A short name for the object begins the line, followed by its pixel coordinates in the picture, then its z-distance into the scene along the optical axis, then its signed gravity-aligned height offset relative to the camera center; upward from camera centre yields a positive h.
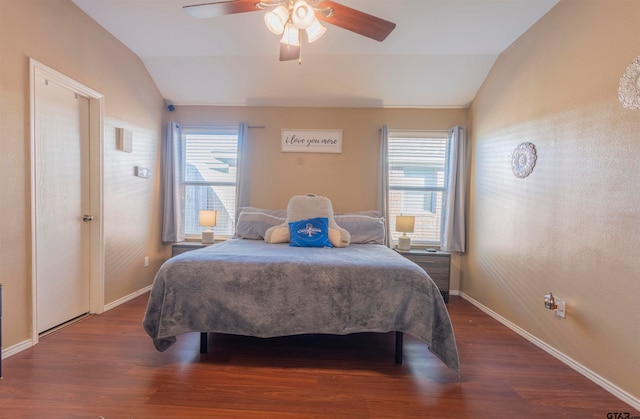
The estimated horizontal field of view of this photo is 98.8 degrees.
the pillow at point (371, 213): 3.31 -0.19
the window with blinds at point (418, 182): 3.53 +0.21
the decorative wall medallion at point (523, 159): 2.32 +0.36
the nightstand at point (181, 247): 3.25 -0.64
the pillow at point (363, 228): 3.00 -0.34
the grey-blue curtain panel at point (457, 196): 3.31 +0.04
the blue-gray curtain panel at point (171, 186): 3.44 +0.09
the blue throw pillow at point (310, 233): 2.64 -0.36
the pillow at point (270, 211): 3.28 -0.19
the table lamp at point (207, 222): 3.34 -0.34
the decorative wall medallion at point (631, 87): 1.54 +0.67
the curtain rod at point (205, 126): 3.57 +0.89
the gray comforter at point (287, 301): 1.74 -0.67
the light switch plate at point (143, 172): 3.05 +0.24
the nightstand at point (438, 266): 3.17 -0.78
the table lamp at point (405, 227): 3.25 -0.34
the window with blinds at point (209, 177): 3.64 +0.23
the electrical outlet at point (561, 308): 1.96 -0.77
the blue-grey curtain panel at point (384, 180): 3.41 +0.22
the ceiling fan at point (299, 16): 1.61 +1.11
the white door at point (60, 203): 2.09 -0.10
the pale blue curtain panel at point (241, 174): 3.47 +0.27
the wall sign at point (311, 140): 3.51 +0.72
